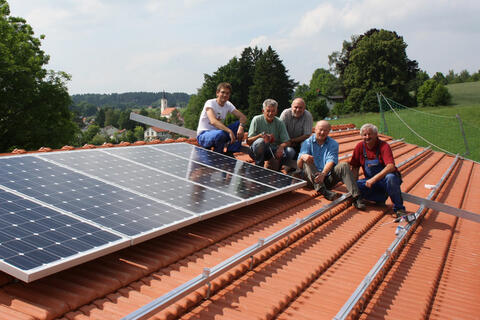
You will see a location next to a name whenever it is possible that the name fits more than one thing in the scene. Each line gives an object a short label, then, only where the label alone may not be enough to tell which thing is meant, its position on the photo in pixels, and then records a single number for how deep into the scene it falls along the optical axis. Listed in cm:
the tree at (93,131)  13850
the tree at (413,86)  7213
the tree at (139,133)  15625
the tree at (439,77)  12900
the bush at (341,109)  7069
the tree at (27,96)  3400
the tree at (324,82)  9444
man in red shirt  629
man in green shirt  739
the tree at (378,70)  6656
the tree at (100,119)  19588
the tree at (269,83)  6938
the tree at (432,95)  6538
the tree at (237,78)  7469
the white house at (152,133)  16555
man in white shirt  781
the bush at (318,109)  7054
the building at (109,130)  17604
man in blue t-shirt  659
